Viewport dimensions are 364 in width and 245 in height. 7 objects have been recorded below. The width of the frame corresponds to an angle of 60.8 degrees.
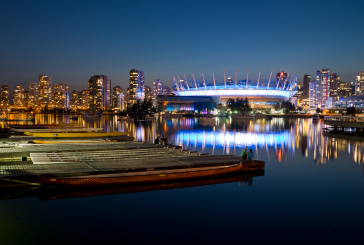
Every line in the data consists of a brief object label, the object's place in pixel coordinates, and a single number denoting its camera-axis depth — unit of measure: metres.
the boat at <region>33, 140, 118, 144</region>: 21.25
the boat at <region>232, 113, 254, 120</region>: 98.75
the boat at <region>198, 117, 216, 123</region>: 73.62
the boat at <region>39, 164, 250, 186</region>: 11.77
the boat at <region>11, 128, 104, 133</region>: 30.14
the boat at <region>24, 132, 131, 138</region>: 25.81
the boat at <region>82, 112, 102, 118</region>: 104.44
